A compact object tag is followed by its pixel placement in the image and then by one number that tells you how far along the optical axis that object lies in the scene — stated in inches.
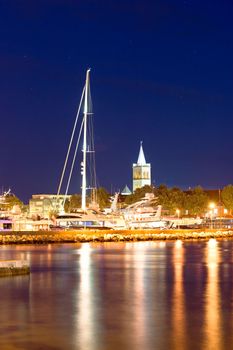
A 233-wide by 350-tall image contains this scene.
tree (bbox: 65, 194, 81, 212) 7281.5
